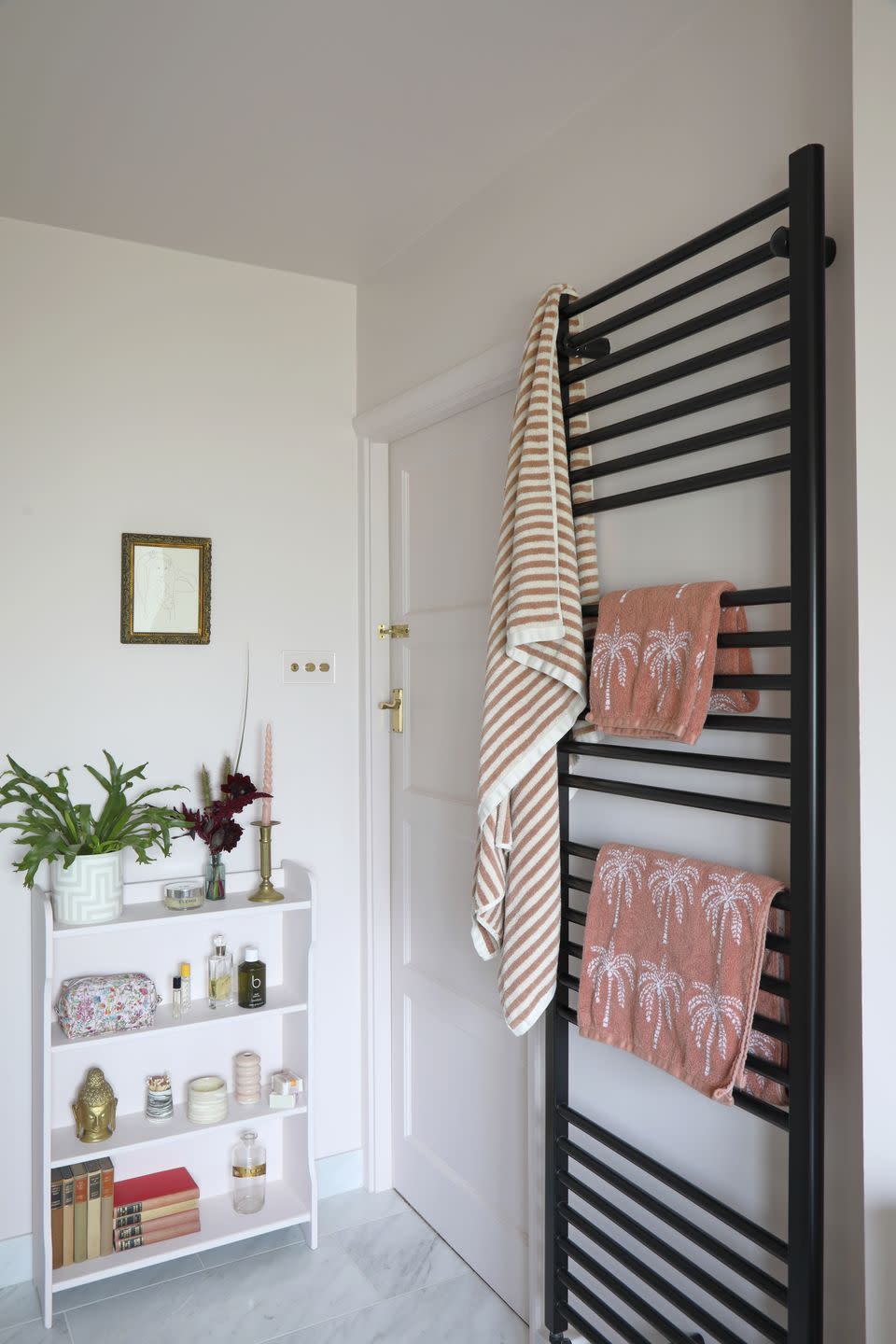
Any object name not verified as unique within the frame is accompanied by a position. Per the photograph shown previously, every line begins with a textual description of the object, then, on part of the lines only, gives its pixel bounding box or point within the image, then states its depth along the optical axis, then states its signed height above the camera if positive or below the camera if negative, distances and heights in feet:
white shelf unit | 7.31 -3.11
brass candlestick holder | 8.32 -1.57
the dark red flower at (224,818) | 7.93 -1.14
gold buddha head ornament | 7.51 -3.30
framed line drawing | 8.20 +0.72
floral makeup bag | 7.34 -2.47
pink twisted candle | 8.36 -0.80
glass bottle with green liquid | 8.09 -2.48
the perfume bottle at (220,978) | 8.14 -2.48
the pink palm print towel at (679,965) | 4.63 -1.45
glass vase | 8.11 -1.66
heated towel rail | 4.31 -1.20
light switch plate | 8.96 +0.07
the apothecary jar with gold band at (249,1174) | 8.23 -4.18
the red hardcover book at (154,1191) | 7.71 -4.10
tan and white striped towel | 5.69 -0.03
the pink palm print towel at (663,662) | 4.79 +0.07
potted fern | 7.24 -1.21
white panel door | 7.45 -1.73
